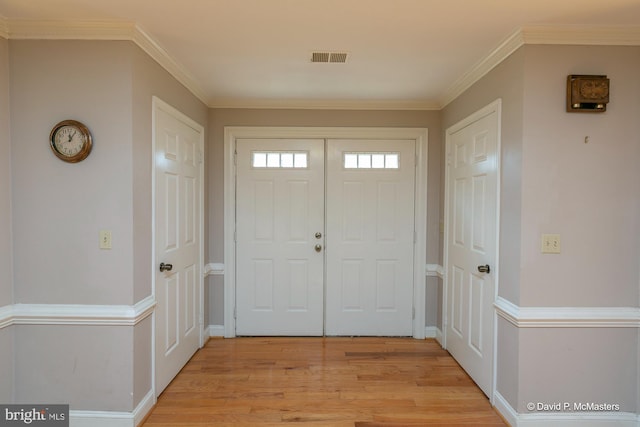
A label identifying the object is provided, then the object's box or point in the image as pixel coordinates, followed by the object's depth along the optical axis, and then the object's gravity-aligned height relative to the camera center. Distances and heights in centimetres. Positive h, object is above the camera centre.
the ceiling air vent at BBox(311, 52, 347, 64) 246 +105
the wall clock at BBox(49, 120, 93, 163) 209 +38
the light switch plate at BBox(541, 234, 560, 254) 215 -18
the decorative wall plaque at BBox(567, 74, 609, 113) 208 +68
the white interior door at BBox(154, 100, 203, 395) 251 -25
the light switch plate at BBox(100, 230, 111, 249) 214 -19
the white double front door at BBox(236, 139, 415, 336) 368 -28
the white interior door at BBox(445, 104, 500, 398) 253 -25
